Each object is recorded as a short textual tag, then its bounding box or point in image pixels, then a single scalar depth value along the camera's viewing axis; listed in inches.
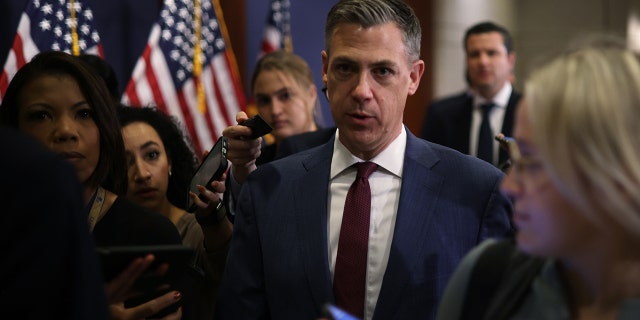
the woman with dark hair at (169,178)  116.1
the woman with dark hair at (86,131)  92.6
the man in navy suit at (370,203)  85.6
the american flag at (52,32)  159.6
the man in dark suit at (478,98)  216.2
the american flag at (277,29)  241.3
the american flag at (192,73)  201.3
